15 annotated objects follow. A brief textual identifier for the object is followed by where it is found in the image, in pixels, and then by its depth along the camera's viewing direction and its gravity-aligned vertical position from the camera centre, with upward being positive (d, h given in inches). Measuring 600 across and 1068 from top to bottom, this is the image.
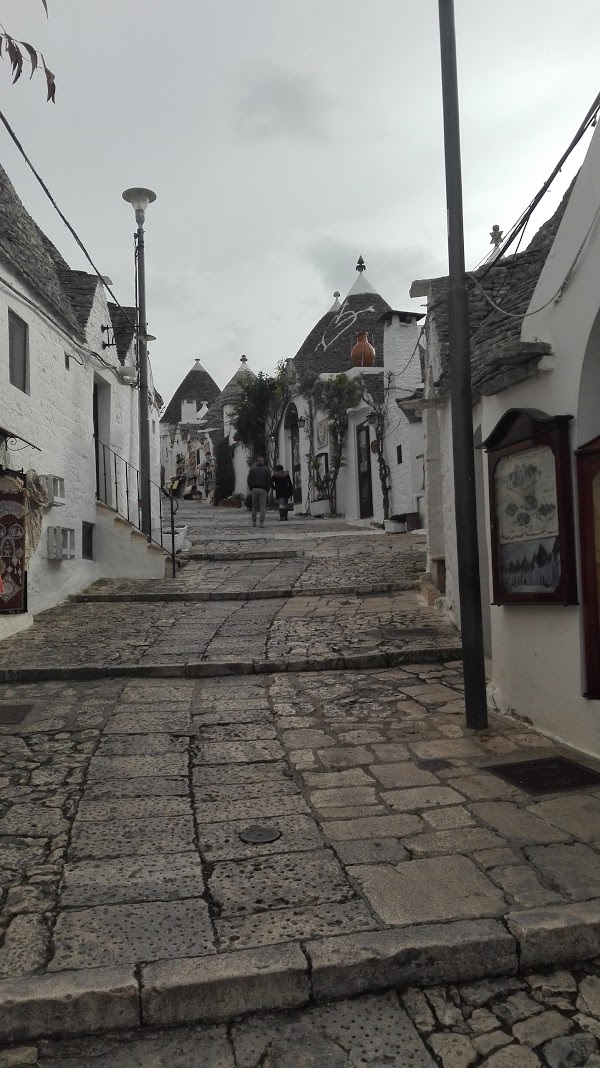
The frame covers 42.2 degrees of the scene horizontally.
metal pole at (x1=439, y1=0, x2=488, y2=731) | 211.0 +43.6
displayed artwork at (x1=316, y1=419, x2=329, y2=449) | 901.7 +164.4
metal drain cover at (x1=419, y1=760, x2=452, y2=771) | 179.8 -45.7
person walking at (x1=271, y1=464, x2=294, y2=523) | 829.8 +95.9
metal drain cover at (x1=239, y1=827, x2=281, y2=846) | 143.2 -48.5
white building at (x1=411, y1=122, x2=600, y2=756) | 183.2 +20.2
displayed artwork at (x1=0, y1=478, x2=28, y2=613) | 319.0 +12.4
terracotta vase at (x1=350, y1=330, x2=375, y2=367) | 871.7 +244.4
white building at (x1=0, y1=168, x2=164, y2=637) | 336.8 +81.1
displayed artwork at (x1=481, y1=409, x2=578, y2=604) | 189.9 +15.4
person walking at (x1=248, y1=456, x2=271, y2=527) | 720.3 +84.7
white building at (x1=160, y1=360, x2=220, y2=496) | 1530.5 +308.0
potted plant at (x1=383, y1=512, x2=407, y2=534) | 685.3 +41.7
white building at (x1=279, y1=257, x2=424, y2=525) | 712.4 +173.0
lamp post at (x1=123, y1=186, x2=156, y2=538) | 462.3 +144.2
